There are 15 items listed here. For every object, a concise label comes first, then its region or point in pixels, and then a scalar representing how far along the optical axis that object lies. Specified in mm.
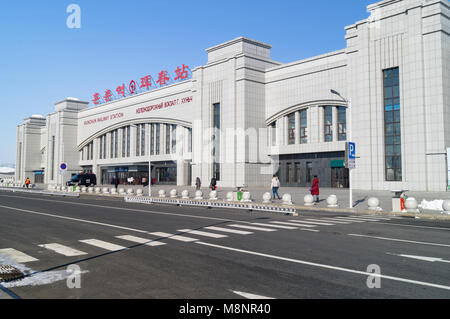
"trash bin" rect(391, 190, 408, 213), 18406
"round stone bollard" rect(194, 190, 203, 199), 29528
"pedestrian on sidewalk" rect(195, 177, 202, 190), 41909
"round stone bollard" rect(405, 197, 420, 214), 17938
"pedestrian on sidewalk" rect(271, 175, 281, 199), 26234
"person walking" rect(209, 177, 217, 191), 32600
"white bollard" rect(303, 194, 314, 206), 21984
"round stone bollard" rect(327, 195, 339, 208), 20953
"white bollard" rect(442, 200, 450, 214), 17139
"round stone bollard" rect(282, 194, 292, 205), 22859
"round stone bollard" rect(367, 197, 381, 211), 19575
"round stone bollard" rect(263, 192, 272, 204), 24334
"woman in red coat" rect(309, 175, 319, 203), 22936
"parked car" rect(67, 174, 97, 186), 57531
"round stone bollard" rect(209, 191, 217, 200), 27906
